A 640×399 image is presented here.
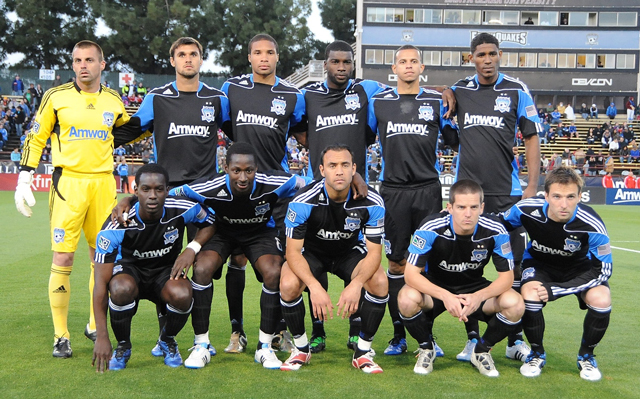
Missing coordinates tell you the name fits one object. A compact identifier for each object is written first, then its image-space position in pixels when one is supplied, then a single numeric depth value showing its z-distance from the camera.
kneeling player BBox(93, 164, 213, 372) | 4.93
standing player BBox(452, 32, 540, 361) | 5.64
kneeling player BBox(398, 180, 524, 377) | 4.90
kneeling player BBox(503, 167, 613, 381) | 4.95
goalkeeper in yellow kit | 5.48
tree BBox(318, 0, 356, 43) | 62.06
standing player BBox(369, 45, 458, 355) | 5.79
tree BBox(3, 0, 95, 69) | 52.38
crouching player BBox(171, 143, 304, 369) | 5.19
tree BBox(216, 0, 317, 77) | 54.84
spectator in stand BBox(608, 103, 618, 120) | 40.88
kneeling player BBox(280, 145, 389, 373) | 5.00
